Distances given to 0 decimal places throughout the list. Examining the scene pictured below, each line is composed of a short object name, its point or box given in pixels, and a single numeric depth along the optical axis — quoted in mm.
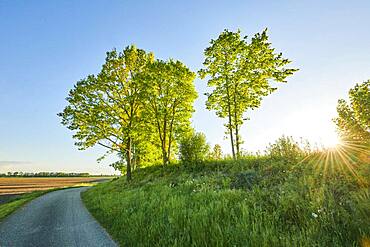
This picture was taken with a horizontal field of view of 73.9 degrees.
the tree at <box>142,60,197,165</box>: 26422
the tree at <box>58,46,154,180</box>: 26312
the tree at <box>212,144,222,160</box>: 21750
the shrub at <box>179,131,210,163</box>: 21781
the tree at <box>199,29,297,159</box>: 21094
